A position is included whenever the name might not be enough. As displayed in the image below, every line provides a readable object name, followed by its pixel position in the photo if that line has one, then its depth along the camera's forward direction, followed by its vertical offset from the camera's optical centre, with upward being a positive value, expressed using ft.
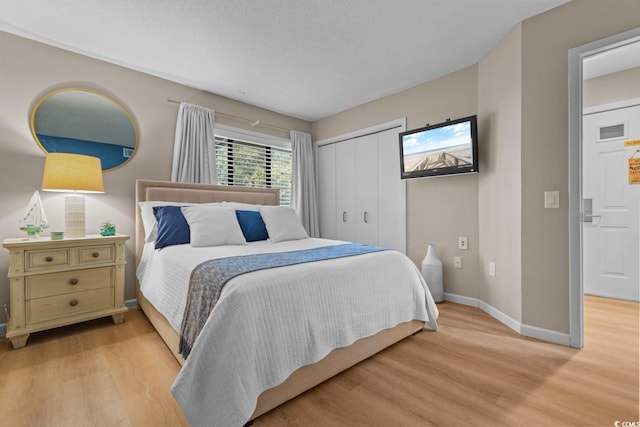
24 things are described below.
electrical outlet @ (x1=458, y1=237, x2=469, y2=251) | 10.06 -1.19
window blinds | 12.54 +2.28
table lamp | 7.45 +0.95
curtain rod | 11.97 +4.28
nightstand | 6.89 -1.81
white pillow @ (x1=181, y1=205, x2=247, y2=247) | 7.95 -0.38
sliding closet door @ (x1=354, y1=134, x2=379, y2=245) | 13.08 +1.04
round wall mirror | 8.37 +2.81
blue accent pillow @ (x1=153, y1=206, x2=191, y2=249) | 8.13 -0.40
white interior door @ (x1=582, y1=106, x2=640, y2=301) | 10.11 +0.03
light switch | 7.09 +0.26
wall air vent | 10.32 +2.89
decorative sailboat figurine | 7.98 +0.00
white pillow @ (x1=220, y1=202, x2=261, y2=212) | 10.16 +0.25
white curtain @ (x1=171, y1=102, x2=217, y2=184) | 10.77 +2.64
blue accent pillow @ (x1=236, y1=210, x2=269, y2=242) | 9.42 -0.45
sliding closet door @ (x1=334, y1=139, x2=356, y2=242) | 14.02 +1.07
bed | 4.07 -2.41
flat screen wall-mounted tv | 9.18 +2.19
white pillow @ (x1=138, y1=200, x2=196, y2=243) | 8.75 -0.17
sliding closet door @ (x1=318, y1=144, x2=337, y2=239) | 14.99 +1.23
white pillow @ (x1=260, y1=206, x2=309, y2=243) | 9.45 -0.40
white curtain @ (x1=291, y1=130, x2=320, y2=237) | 14.67 +1.53
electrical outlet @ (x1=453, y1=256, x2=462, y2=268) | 10.22 -1.88
